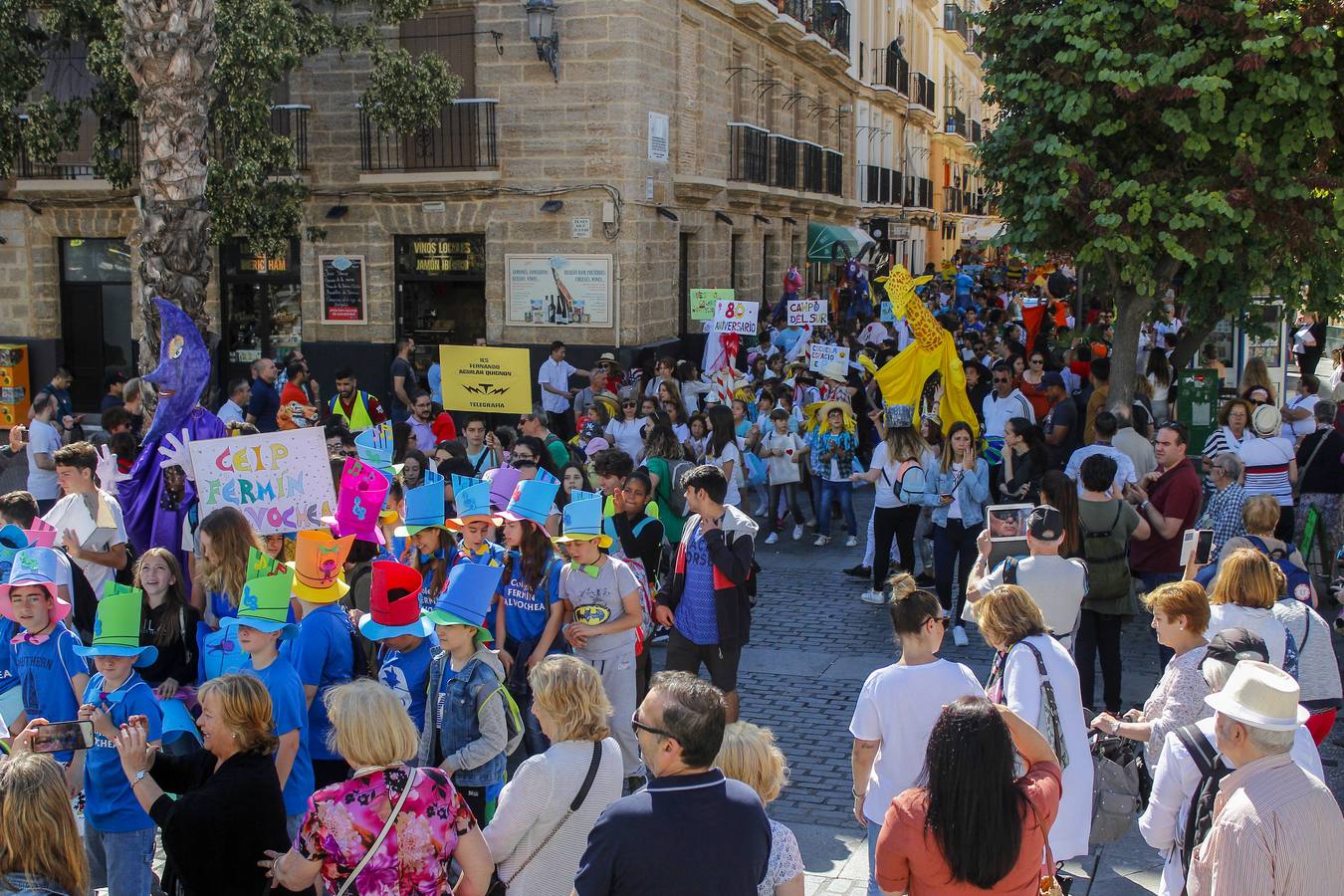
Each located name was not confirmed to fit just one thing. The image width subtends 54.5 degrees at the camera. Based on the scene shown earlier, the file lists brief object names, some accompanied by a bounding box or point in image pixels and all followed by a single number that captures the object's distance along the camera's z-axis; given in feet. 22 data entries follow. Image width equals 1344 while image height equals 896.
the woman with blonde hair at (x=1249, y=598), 17.28
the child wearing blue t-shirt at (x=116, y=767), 15.01
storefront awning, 92.79
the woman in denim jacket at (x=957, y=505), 30.14
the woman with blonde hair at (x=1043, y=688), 15.02
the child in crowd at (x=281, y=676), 15.42
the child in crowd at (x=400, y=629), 16.65
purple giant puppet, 27.04
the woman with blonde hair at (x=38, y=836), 10.75
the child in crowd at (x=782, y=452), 40.55
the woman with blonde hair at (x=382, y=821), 11.80
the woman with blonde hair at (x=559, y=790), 12.96
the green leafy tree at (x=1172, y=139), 34.40
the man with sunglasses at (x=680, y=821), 10.52
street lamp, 58.18
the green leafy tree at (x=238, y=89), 51.31
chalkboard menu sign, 64.34
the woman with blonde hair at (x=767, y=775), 11.60
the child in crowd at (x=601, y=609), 20.10
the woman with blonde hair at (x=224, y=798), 12.47
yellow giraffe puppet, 42.86
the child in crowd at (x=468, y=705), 15.61
